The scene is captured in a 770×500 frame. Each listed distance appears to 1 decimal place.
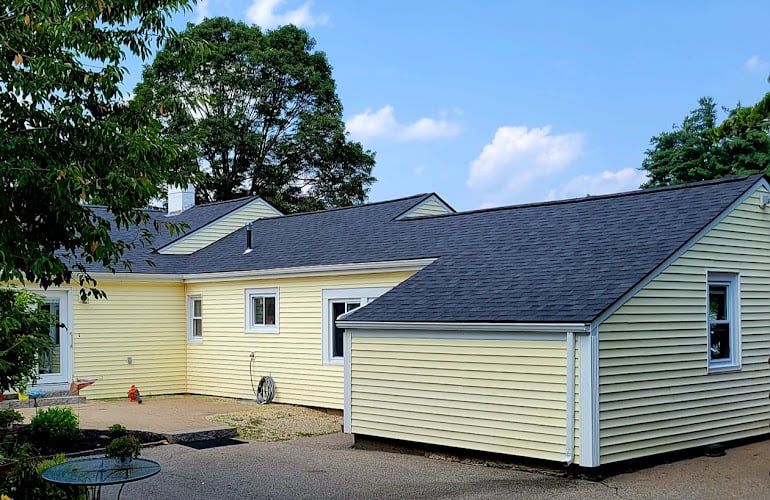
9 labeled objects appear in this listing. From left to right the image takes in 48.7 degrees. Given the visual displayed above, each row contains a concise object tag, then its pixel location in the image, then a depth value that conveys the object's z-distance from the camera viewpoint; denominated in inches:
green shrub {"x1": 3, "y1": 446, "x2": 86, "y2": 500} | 309.0
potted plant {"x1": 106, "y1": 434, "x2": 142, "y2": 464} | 295.0
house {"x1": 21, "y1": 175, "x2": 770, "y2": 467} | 402.3
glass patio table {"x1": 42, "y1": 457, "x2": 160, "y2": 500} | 272.4
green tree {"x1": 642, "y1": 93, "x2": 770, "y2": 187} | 1208.2
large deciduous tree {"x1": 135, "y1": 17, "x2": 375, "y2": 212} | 1582.2
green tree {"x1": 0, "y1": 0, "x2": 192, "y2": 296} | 261.4
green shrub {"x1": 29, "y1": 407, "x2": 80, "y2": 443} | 487.2
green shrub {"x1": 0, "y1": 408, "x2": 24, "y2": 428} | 432.5
